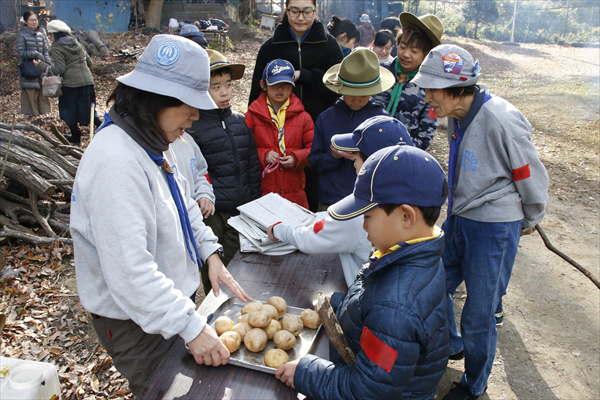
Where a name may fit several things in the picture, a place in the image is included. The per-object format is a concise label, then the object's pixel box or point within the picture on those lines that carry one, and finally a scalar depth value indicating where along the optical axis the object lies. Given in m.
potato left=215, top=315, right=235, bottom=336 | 1.82
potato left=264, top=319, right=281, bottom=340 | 1.81
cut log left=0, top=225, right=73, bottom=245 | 4.36
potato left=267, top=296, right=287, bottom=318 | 1.97
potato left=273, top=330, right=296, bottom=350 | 1.75
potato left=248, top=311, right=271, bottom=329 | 1.80
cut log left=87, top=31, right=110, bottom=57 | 15.62
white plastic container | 1.39
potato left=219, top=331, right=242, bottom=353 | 1.70
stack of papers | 2.55
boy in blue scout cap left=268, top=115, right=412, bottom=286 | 2.21
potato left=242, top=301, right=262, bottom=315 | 1.92
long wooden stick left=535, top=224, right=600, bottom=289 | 3.45
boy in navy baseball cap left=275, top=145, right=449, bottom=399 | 1.37
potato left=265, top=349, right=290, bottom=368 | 1.64
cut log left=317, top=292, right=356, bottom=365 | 1.57
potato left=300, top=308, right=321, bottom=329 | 1.87
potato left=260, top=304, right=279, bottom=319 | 1.88
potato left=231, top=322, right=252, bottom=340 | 1.79
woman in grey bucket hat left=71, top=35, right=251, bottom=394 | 1.46
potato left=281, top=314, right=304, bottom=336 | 1.83
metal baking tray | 1.64
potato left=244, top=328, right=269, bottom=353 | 1.72
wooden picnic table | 1.55
